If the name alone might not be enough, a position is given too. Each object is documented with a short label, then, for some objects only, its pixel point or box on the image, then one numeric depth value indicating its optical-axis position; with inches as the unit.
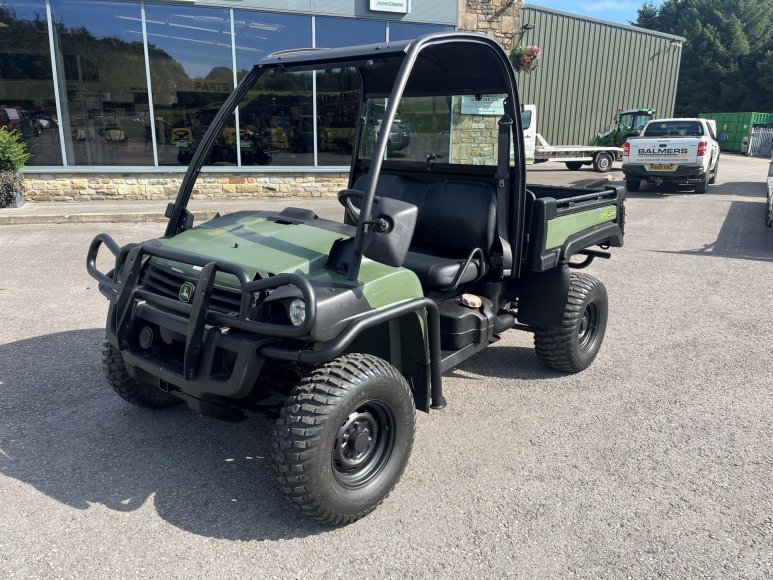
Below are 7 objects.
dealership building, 445.4
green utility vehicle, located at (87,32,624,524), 101.6
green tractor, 872.9
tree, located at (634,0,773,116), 1665.8
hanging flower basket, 648.1
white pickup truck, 546.6
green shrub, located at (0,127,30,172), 407.1
